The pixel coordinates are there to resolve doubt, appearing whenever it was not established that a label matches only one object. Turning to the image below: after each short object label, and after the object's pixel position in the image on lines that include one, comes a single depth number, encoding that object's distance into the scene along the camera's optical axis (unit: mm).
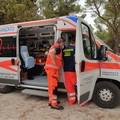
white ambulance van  3235
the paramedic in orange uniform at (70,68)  3486
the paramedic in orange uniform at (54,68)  3437
